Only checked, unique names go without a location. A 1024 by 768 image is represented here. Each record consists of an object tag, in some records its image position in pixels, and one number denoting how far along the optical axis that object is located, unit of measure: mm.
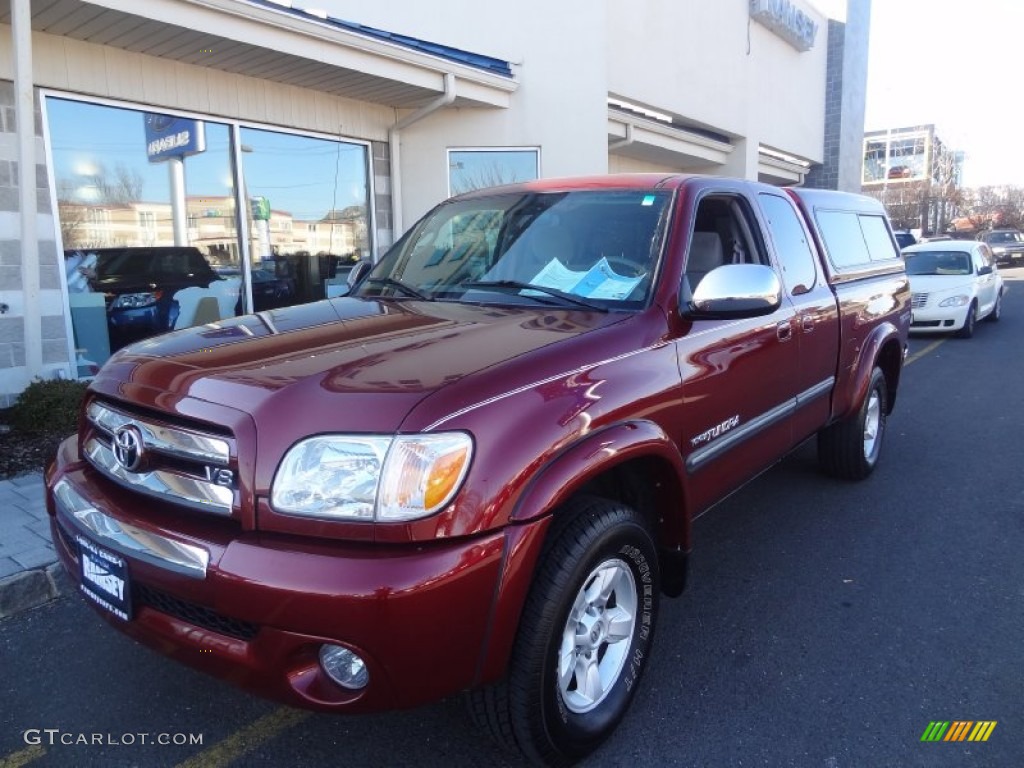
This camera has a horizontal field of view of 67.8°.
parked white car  12375
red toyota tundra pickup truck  1978
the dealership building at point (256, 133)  6375
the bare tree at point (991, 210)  55406
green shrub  5770
